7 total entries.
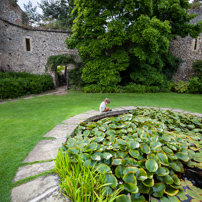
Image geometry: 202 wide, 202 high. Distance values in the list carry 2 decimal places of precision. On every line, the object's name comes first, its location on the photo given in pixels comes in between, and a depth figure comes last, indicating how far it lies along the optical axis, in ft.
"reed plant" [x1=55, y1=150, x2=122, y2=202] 3.54
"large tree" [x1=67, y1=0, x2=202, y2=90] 24.02
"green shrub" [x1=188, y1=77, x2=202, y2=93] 31.12
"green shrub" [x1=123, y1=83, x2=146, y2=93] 29.86
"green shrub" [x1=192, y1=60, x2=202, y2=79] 35.73
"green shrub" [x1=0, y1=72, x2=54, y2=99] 21.95
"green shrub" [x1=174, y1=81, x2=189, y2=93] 31.91
